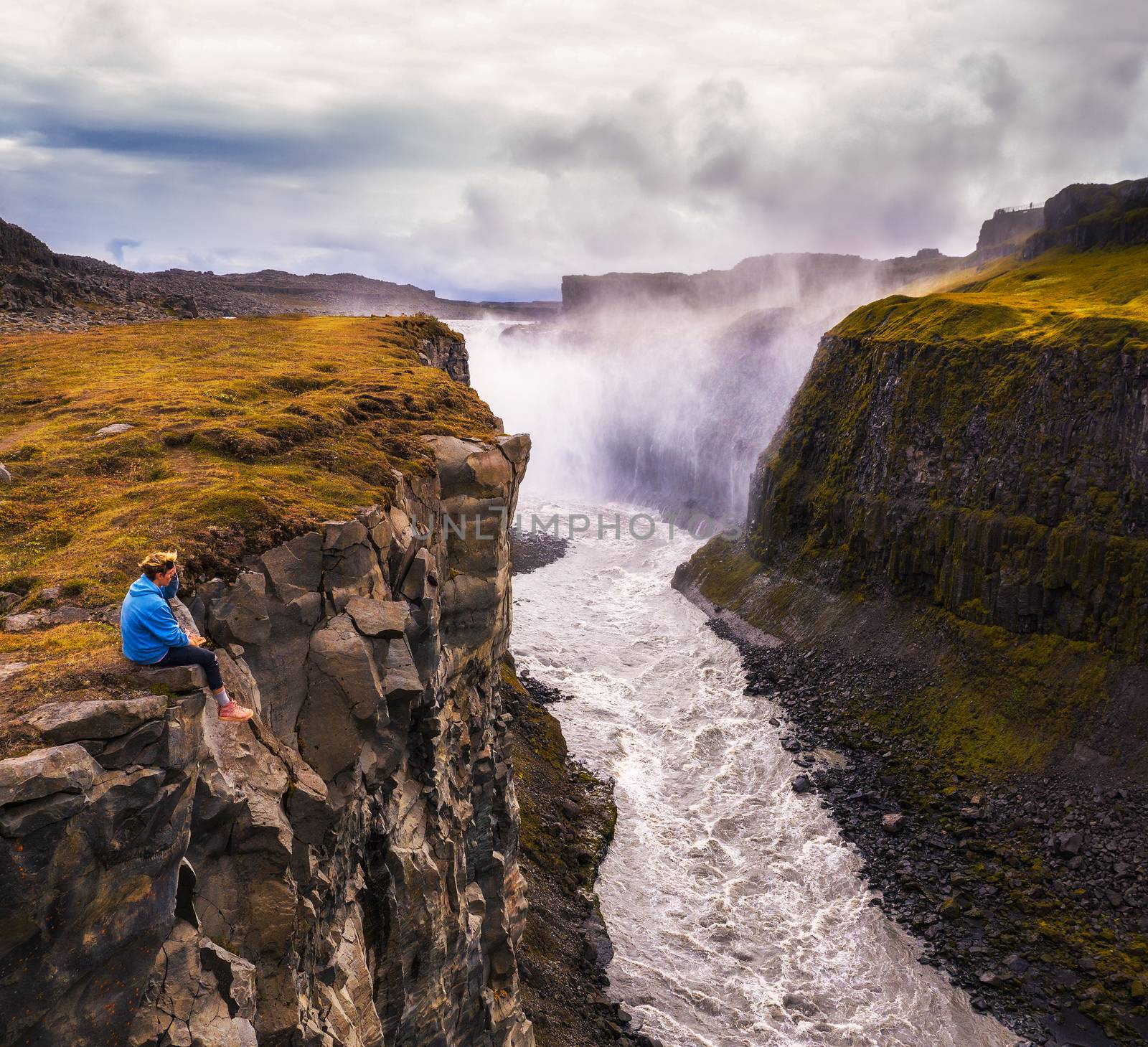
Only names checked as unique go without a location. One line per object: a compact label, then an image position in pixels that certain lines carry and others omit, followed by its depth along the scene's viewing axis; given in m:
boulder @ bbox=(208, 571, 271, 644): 15.05
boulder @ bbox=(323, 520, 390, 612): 17.48
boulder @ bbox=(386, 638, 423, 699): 18.02
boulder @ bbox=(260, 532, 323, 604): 16.42
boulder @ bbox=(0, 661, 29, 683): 11.86
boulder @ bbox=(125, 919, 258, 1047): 11.01
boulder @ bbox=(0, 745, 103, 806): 9.46
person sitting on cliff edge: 11.78
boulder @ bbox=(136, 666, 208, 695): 11.90
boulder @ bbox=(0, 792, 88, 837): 9.38
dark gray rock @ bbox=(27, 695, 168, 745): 10.56
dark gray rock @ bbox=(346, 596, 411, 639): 17.34
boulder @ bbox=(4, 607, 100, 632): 13.66
